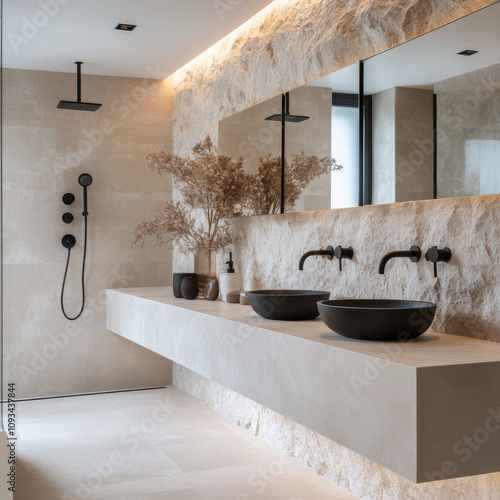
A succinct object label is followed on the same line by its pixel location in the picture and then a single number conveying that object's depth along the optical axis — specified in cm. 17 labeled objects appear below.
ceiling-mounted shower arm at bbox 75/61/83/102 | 510
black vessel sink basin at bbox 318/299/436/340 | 223
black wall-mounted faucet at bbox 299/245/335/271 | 324
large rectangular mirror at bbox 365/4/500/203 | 233
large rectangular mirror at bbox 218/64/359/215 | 307
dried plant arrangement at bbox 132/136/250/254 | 407
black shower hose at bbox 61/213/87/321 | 527
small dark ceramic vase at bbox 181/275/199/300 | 430
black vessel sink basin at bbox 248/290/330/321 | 293
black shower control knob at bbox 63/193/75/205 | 522
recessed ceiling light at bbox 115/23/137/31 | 415
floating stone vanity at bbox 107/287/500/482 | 184
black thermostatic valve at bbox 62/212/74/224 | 522
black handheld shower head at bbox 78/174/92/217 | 525
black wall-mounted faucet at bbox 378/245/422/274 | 261
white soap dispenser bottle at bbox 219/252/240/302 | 409
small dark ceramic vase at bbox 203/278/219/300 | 421
